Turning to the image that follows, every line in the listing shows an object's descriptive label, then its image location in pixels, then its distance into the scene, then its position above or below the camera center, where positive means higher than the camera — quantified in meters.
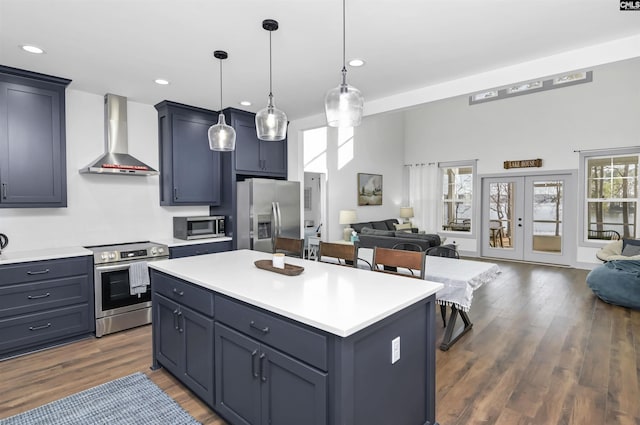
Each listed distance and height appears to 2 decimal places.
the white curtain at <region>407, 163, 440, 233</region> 9.06 +0.27
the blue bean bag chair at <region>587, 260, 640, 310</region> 4.18 -1.01
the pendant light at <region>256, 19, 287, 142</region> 2.38 +0.60
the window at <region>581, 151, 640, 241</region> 6.57 +0.19
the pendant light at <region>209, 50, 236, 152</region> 2.79 +0.57
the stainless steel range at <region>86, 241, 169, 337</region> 3.43 -0.84
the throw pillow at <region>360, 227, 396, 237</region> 5.79 -0.48
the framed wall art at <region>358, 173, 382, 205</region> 8.25 +0.41
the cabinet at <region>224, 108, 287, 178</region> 4.63 +0.78
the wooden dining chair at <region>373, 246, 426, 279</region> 2.39 -0.40
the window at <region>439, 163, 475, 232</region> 8.62 +0.23
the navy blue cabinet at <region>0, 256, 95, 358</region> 2.99 -0.91
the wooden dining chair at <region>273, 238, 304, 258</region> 3.12 -0.39
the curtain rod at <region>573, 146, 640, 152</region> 6.42 +1.09
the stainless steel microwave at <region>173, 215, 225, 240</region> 4.31 -0.29
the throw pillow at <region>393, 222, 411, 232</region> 8.63 -0.55
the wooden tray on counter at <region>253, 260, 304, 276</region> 2.26 -0.44
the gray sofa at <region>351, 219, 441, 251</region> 4.96 -0.53
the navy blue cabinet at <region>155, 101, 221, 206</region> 4.30 +0.64
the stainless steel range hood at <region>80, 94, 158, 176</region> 3.83 +0.76
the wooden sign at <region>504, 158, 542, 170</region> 7.39 +0.92
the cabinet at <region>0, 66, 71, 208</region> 3.17 +0.64
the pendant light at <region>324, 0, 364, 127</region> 1.90 +0.57
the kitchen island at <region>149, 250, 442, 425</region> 1.45 -0.70
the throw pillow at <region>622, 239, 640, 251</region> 5.82 -0.66
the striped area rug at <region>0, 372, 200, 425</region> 2.15 -1.36
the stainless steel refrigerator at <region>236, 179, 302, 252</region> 4.47 -0.10
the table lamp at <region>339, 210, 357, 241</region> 7.39 -0.31
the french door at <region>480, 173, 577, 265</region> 7.18 -0.30
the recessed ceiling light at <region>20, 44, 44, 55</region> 2.73 +1.29
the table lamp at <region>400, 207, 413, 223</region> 8.99 -0.22
